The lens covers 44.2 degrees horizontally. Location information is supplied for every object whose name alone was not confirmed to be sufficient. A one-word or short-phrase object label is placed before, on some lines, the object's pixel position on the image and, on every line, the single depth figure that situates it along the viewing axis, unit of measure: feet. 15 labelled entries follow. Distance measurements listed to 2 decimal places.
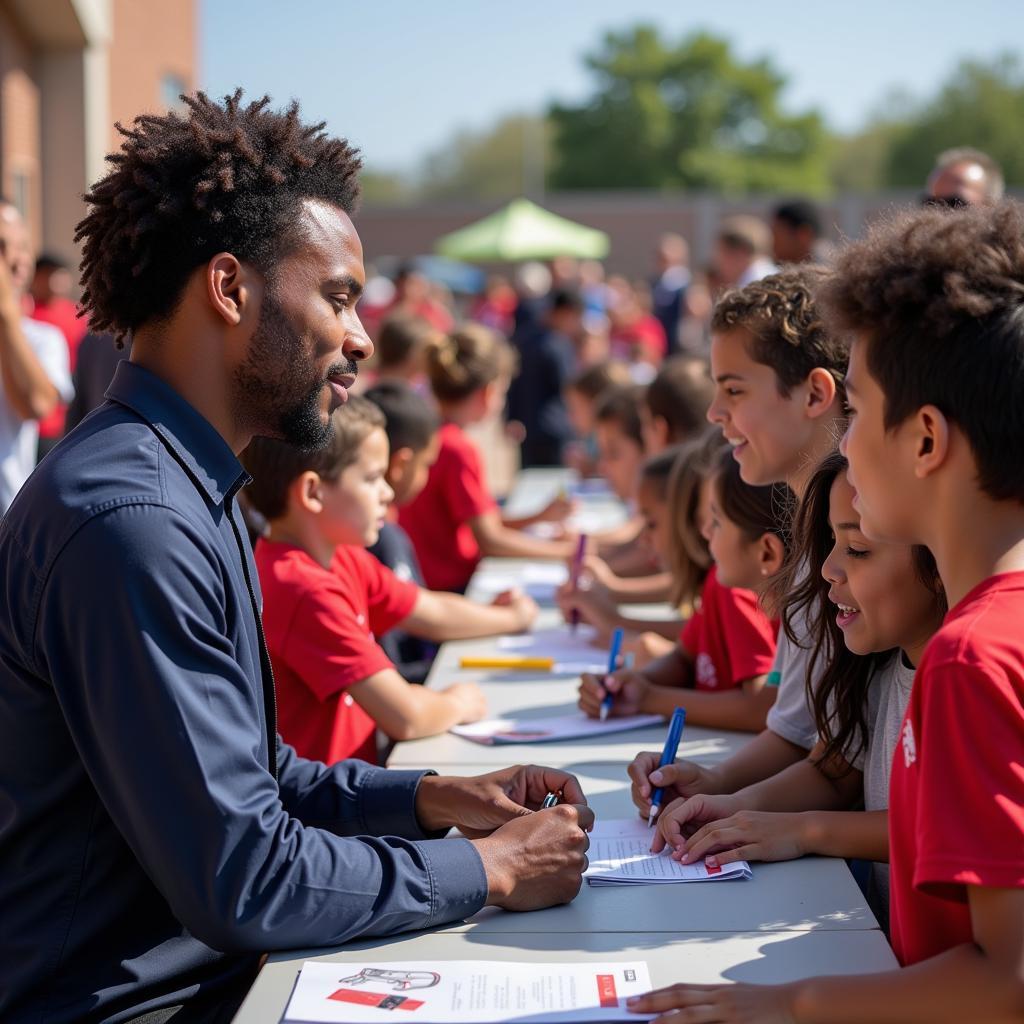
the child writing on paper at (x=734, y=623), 9.33
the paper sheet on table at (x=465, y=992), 4.97
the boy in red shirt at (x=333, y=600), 9.05
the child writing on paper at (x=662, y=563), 11.61
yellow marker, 11.61
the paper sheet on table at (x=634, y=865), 6.39
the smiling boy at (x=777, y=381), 9.16
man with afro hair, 5.07
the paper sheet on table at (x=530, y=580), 15.38
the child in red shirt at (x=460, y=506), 16.94
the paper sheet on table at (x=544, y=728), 9.26
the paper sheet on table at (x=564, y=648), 11.76
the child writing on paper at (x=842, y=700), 6.47
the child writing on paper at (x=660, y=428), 14.40
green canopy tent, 56.70
